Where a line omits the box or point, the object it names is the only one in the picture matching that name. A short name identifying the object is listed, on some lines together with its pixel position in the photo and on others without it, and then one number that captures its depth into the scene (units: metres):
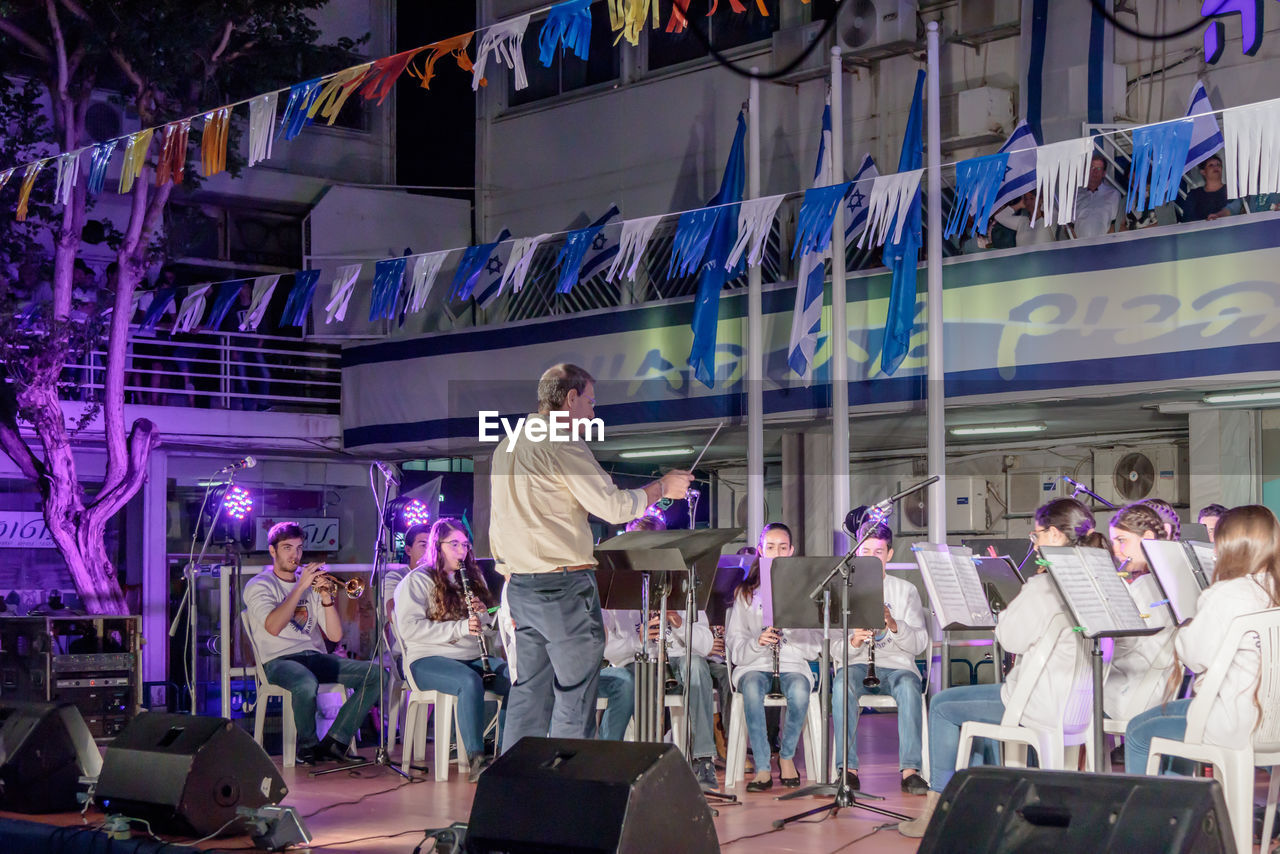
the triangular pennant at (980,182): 8.23
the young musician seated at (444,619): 7.82
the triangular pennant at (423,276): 11.51
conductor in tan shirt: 5.31
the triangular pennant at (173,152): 8.97
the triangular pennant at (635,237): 10.38
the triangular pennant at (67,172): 9.45
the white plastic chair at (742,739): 7.14
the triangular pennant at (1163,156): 7.52
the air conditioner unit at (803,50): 13.28
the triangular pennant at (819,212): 9.55
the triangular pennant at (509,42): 7.23
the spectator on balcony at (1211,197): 10.23
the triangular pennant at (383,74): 7.99
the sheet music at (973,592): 5.98
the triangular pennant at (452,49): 7.51
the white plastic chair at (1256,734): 4.57
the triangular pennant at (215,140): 8.64
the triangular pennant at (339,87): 8.03
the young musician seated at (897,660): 6.99
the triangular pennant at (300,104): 8.27
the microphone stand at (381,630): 8.01
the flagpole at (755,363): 12.39
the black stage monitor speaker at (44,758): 6.11
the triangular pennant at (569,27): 6.94
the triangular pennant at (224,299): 13.34
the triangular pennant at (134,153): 9.06
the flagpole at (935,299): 11.27
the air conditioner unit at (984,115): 12.09
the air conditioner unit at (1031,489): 13.46
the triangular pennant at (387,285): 12.20
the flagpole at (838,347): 11.91
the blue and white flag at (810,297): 12.15
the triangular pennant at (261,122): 8.35
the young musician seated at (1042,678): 5.34
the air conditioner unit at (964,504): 13.88
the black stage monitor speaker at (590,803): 3.96
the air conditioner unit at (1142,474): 12.63
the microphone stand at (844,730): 5.81
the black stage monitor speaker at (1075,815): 3.12
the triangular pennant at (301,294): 12.68
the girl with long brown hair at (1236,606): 4.62
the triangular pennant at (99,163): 9.38
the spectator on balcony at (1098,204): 10.80
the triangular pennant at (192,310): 13.65
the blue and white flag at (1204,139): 9.55
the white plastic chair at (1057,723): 5.30
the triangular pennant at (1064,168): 7.66
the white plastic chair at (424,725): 7.61
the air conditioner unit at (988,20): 12.20
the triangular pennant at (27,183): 9.44
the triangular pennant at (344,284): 12.17
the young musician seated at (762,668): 7.12
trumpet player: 8.15
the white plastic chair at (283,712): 8.25
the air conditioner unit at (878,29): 12.55
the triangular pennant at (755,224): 10.17
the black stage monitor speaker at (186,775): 5.36
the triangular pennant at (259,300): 13.01
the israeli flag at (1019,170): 10.79
